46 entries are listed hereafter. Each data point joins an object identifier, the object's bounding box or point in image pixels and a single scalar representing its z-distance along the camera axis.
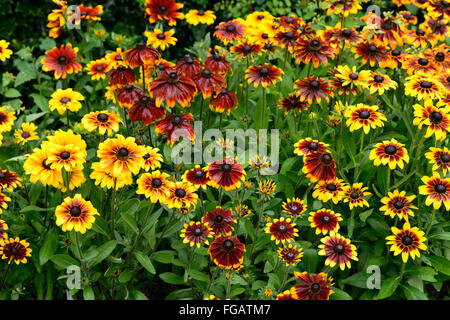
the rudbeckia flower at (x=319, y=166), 1.97
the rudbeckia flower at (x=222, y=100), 2.31
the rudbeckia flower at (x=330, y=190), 2.04
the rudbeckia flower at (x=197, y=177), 1.97
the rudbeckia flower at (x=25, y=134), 2.48
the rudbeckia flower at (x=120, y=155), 1.75
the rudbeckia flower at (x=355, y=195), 2.10
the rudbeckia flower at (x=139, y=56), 2.25
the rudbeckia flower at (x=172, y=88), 2.11
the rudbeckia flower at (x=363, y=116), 2.06
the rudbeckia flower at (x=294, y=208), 2.03
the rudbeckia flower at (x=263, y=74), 2.30
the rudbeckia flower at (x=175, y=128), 2.11
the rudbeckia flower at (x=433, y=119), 2.01
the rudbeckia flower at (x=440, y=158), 1.98
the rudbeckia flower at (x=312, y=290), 1.68
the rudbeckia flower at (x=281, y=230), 1.93
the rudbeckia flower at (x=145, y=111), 2.17
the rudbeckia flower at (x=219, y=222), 1.90
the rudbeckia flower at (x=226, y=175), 1.92
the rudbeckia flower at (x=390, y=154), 1.97
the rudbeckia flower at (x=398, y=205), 1.99
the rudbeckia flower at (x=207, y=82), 2.20
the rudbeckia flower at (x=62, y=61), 2.60
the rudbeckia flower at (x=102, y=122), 2.03
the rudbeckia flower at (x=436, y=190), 1.96
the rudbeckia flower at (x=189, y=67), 2.27
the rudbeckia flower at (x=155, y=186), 1.82
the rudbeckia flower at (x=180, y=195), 1.84
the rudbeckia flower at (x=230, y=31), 2.69
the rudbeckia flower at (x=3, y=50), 2.55
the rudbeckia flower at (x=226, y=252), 1.82
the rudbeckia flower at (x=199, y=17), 2.94
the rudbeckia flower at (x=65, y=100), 2.26
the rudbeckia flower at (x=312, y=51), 2.42
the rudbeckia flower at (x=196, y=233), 1.88
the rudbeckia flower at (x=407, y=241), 1.99
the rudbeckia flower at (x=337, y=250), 1.82
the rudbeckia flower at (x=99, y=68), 2.64
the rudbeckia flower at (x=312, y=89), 2.27
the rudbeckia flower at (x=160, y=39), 2.58
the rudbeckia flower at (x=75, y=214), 1.73
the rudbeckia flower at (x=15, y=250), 2.03
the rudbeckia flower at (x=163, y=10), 2.64
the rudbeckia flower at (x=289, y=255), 1.90
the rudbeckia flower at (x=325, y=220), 1.97
